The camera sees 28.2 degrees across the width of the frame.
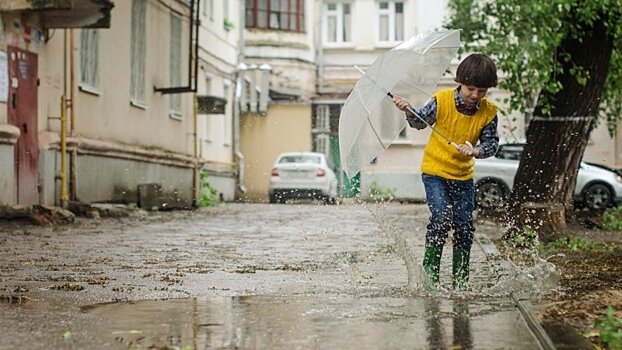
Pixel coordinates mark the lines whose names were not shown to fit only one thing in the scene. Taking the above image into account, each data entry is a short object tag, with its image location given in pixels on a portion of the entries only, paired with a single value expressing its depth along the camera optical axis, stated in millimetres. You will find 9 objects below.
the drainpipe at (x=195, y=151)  30761
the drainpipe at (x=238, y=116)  42188
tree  16062
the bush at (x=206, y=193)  31338
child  7840
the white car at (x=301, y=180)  36656
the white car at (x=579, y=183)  30062
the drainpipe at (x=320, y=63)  46250
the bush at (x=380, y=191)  42875
